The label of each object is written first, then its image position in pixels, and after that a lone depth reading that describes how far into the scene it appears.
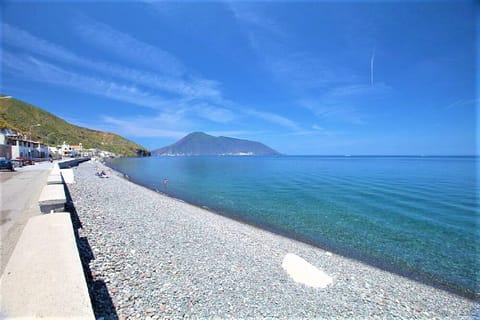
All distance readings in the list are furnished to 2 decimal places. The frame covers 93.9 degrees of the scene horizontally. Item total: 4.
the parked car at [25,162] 32.81
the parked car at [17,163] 30.42
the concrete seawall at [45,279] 2.68
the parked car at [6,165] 24.39
